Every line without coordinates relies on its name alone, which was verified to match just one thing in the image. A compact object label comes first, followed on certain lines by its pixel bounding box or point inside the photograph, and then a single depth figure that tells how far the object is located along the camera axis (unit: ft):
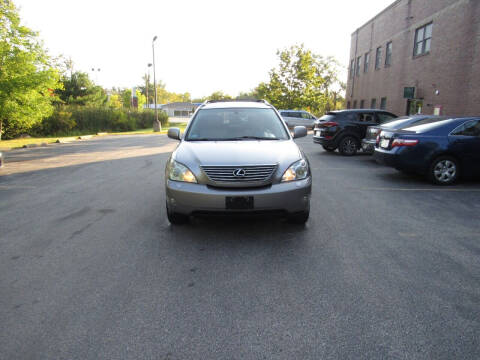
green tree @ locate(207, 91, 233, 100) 339.48
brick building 52.87
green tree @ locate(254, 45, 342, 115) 159.43
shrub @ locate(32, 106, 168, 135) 96.26
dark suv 43.53
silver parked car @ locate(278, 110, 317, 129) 93.95
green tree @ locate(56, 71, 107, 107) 137.49
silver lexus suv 13.47
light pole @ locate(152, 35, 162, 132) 111.23
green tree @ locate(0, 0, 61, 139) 54.70
